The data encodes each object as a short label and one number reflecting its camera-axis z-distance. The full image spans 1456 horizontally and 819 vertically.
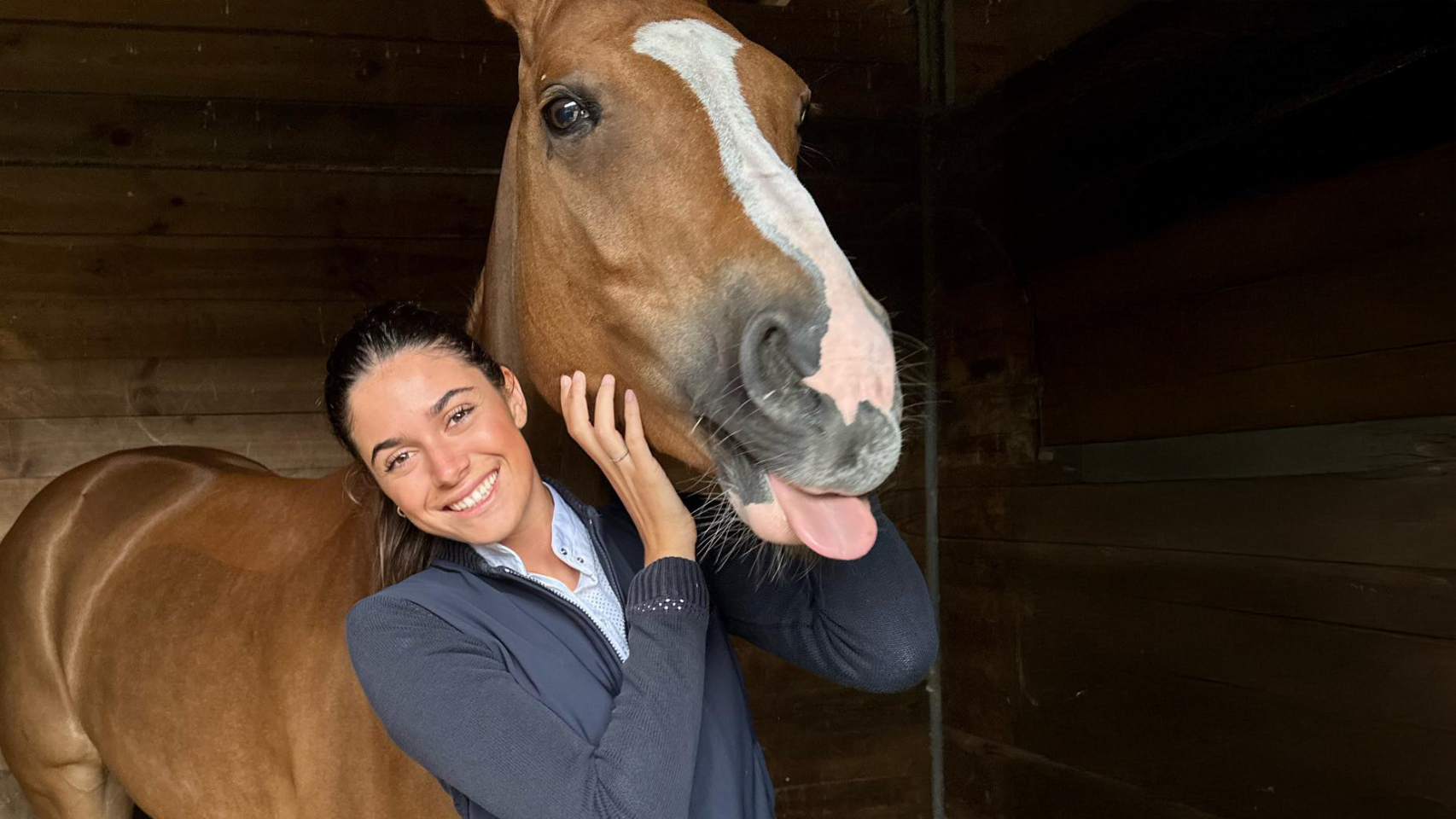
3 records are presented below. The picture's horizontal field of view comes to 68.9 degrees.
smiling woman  1.06
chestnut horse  1.05
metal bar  3.29
